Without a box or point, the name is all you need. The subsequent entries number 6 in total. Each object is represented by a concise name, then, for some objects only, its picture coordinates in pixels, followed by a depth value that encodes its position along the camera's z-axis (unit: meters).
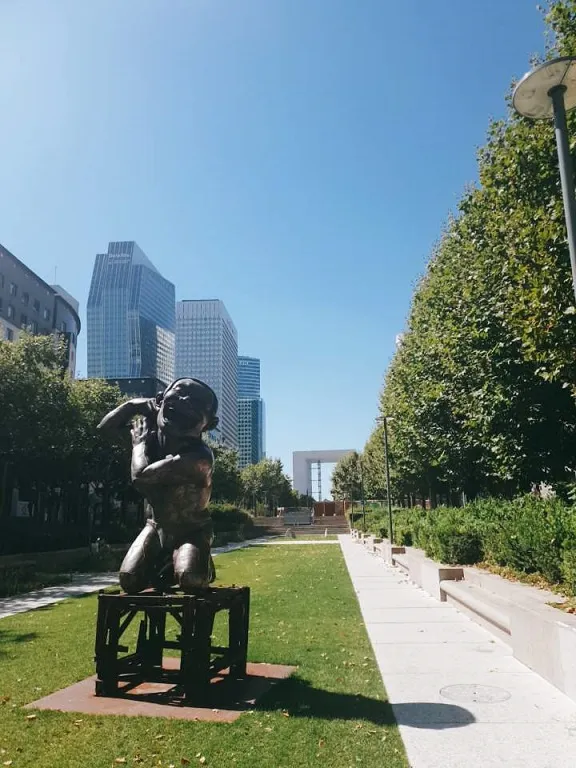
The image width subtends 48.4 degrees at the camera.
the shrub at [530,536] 8.95
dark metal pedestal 6.08
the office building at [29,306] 52.81
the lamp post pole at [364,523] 43.38
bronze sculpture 6.63
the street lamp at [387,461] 25.42
